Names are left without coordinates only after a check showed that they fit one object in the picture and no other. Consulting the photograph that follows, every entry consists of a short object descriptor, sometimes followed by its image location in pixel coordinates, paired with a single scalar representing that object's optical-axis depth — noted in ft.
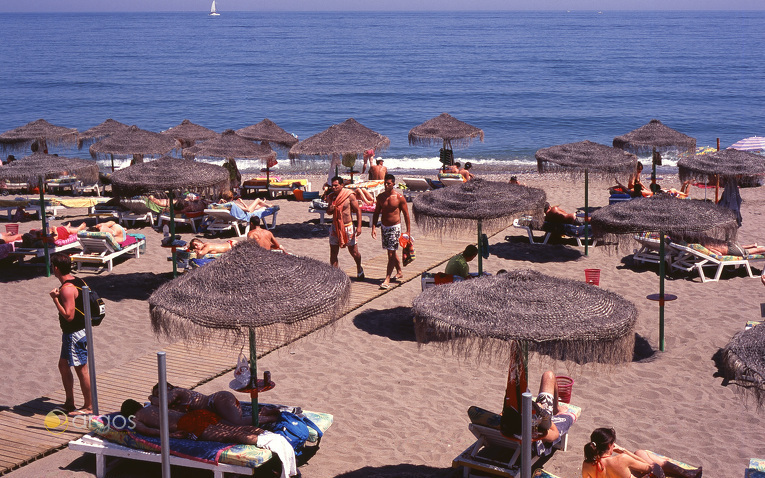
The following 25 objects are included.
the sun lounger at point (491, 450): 18.74
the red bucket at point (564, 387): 22.22
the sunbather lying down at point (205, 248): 38.63
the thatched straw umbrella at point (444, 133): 62.08
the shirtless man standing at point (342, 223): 34.99
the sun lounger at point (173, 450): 18.16
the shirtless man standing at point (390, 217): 34.66
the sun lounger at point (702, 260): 37.91
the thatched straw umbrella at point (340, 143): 48.98
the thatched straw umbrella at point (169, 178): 34.73
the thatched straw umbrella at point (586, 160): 41.45
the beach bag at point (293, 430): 19.86
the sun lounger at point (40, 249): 39.19
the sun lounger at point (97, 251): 39.34
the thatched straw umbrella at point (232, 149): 54.24
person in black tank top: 21.52
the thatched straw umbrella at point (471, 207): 28.68
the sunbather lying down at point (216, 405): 19.79
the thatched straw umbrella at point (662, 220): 26.07
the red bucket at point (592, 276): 31.94
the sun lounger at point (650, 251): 39.70
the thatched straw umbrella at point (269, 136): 61.77
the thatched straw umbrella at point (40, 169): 36.91
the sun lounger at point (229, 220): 46.73
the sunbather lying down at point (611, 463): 17.49
